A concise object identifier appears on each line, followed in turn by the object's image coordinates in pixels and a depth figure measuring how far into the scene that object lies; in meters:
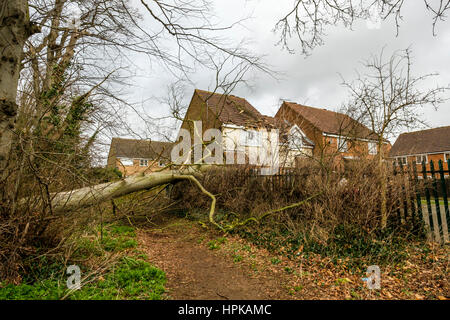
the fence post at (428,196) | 5.10
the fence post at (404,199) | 5.37
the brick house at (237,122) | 11.86
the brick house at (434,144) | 25.64
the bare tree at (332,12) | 2.66
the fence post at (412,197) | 5.32
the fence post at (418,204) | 5.24
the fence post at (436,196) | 5.00
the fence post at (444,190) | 4.82
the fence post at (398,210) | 5.40
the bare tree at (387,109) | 4.79
